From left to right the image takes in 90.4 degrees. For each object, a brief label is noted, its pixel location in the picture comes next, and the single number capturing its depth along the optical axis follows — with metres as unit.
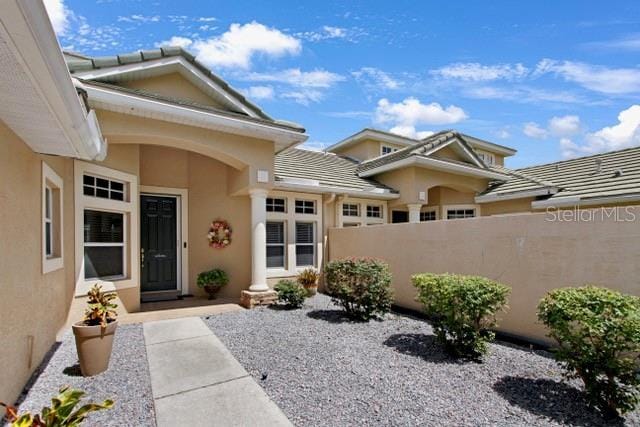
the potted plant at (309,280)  9.64
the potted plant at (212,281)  8.72
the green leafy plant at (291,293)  7.81
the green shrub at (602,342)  3.19
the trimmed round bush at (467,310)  4.67
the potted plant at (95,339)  4.14
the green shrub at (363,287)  6.80
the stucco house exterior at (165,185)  3.28
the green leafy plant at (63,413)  2.04
